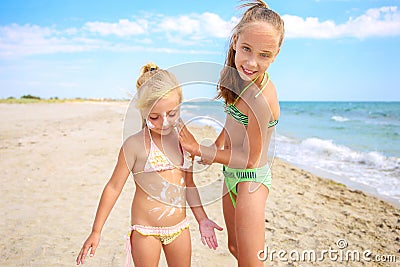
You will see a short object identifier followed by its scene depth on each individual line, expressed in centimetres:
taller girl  233
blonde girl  233
